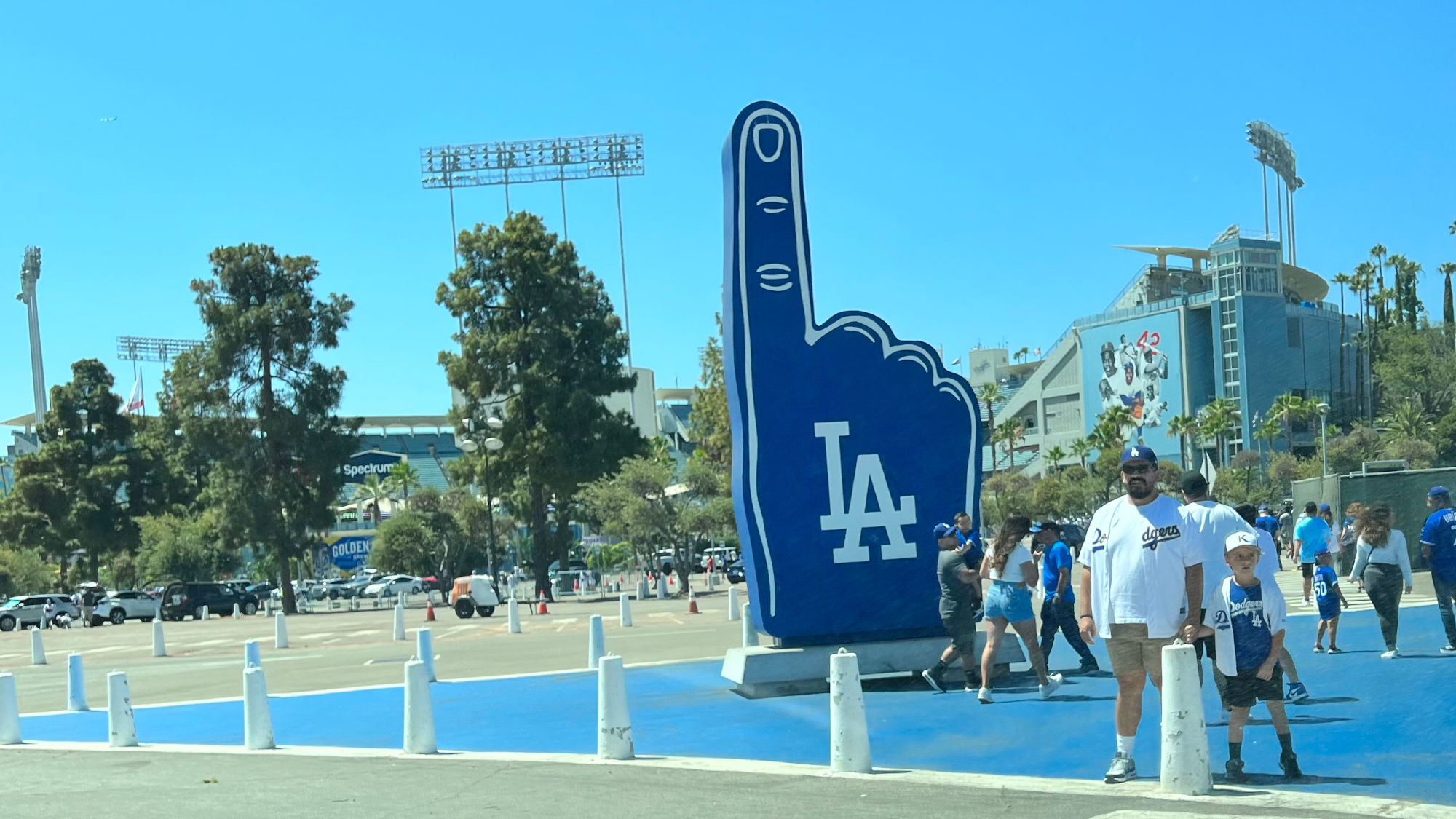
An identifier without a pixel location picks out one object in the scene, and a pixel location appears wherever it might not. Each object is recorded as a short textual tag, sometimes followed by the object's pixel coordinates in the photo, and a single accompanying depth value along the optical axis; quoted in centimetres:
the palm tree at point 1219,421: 8450
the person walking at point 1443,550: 1334
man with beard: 784
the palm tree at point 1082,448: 9270
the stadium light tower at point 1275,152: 9788
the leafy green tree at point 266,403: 5072
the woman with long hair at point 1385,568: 1329
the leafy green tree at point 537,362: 4950
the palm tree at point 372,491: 10056
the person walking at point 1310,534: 1677
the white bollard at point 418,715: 1098
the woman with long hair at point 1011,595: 1212
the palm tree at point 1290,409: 8256
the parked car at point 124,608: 5200
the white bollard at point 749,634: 1659
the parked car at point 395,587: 6341
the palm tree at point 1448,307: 9982
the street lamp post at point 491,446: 4262
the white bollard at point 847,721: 905
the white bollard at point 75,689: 1702
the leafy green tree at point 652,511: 4816
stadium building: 8819
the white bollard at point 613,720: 1024
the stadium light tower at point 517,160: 8025
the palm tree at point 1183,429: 8700
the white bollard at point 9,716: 1359
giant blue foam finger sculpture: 1386
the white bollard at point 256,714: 1207
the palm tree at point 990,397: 10656
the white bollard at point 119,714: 1270
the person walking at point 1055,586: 1316
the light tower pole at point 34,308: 9819
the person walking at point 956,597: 1271
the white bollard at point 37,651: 2805
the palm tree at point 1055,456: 8977
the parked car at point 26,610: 5284
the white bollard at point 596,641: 1791
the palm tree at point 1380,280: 10588
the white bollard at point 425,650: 1753
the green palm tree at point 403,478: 9738
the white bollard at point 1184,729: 762
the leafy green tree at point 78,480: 6397
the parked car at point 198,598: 5053
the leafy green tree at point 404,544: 6506
